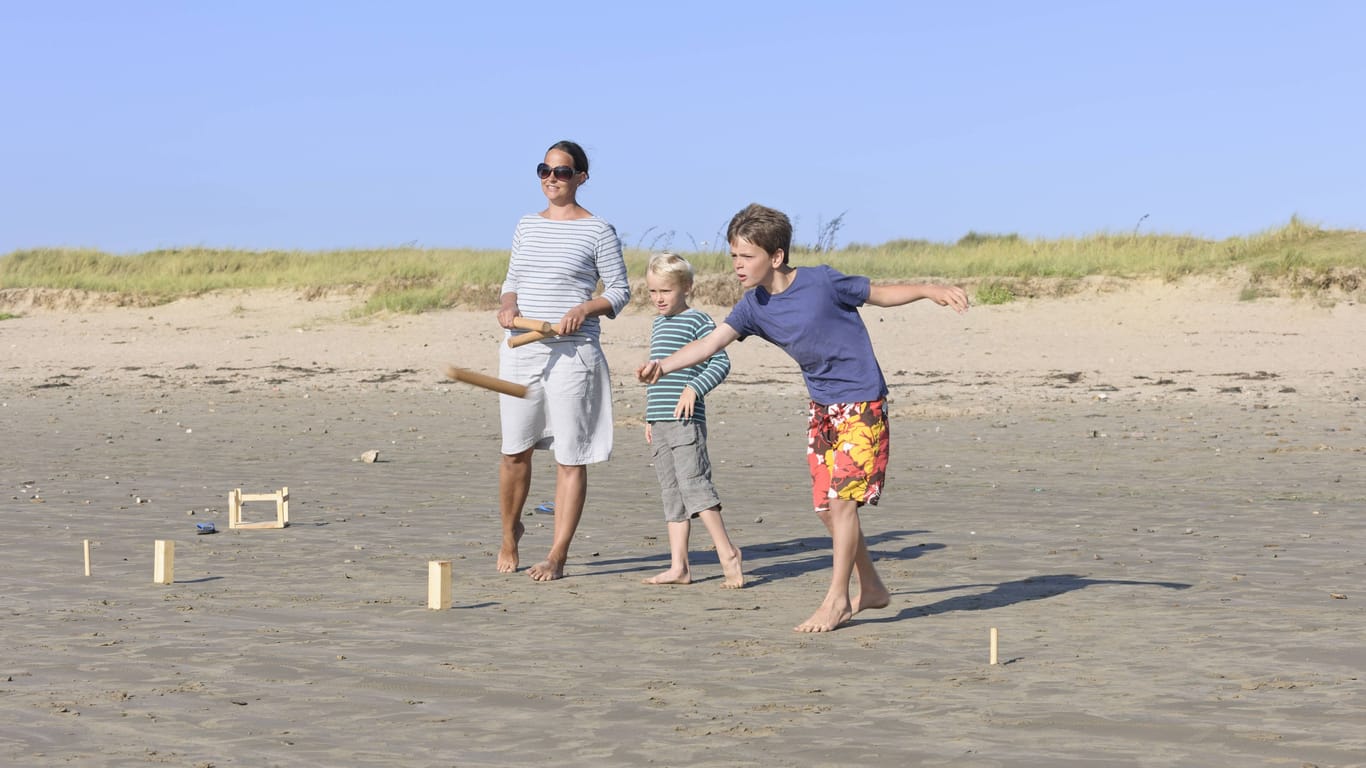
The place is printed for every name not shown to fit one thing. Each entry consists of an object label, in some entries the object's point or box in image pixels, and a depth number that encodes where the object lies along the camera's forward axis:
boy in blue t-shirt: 12.25
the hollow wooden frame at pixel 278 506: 17.21
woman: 14.54
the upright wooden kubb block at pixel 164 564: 13.87
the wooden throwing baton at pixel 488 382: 13.63
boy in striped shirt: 14.30
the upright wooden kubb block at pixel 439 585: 12.74
